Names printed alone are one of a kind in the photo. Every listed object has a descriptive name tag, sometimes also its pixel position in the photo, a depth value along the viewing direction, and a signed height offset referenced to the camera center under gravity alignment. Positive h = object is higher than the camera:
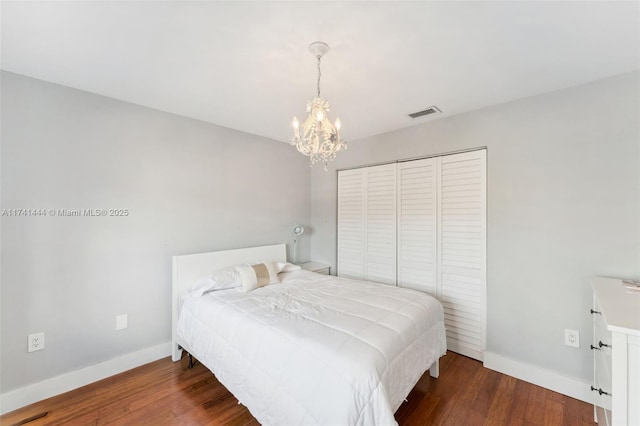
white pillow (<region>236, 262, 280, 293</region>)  2.51 -0.62
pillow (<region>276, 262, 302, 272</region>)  3.06 -0.63
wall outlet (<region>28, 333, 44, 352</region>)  1.94 -0.98
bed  1.28 -0.80
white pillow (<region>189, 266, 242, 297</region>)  2.39 -0.65
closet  2.58 -0.20
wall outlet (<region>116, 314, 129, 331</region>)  2.33 -0.99
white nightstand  3.59 -0.74
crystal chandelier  1.73 +0.57
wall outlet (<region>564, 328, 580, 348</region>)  2.04 -0.98
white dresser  1.01 -0.61
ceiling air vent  2.54 +1.07
